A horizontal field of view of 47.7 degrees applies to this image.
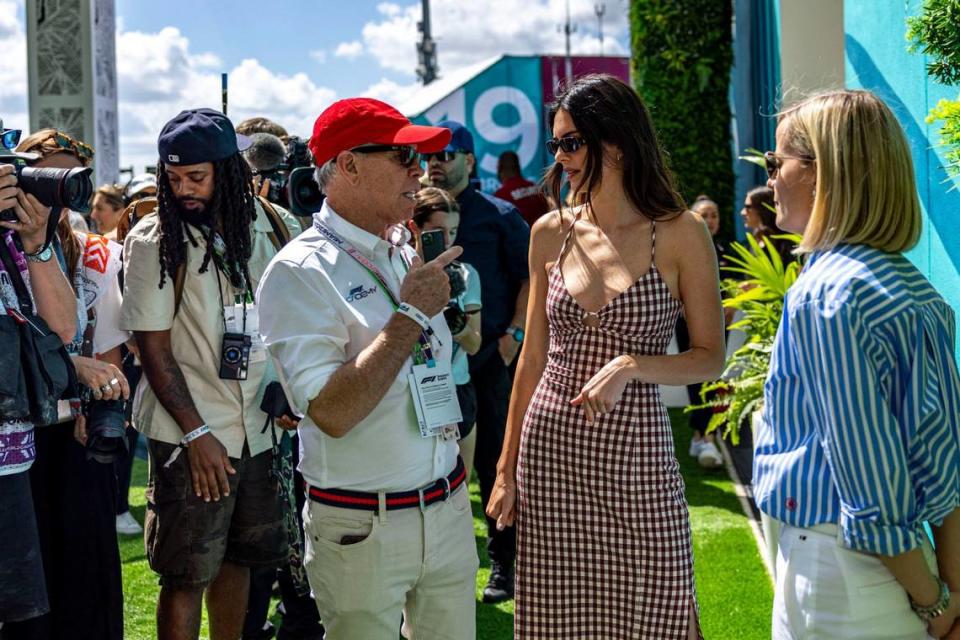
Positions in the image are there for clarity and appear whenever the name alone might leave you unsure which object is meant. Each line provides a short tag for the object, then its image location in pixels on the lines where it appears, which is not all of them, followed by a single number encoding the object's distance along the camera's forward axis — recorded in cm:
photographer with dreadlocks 356
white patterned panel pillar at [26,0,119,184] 998
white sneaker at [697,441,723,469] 781
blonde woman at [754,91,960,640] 204
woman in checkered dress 308
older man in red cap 265
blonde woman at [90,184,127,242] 802
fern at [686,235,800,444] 533
